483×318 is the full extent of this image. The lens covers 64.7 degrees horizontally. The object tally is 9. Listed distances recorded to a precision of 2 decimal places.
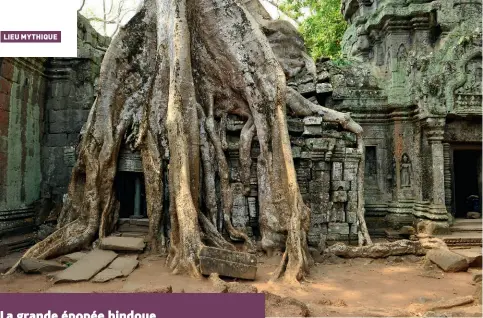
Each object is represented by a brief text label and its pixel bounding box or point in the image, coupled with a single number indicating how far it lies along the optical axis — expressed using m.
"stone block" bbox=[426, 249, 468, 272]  4.86
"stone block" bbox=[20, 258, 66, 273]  4.51
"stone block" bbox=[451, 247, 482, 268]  5.04
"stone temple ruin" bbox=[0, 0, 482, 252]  6.14
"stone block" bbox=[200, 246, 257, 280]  4.04
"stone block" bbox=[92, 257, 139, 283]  4.07
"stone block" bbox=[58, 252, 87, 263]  4.86
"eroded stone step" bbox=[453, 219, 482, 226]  7.07
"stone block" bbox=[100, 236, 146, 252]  5.08
